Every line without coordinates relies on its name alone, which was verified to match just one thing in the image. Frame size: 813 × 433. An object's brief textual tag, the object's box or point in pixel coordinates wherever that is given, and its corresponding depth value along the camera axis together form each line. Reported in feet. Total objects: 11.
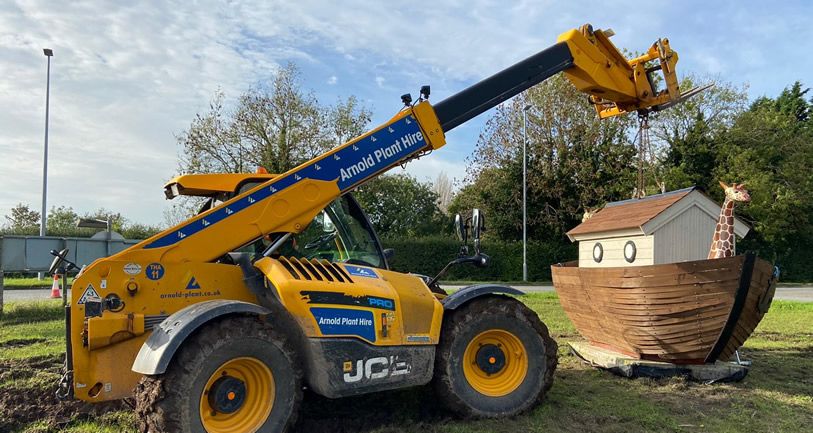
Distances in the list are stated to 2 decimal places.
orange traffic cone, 45.05
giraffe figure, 19.97
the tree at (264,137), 78.43
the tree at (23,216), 139.95
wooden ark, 17.21
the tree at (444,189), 173.29
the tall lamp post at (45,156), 65.72
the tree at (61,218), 136.81
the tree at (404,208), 118.73
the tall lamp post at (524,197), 80.01
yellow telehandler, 11.61
